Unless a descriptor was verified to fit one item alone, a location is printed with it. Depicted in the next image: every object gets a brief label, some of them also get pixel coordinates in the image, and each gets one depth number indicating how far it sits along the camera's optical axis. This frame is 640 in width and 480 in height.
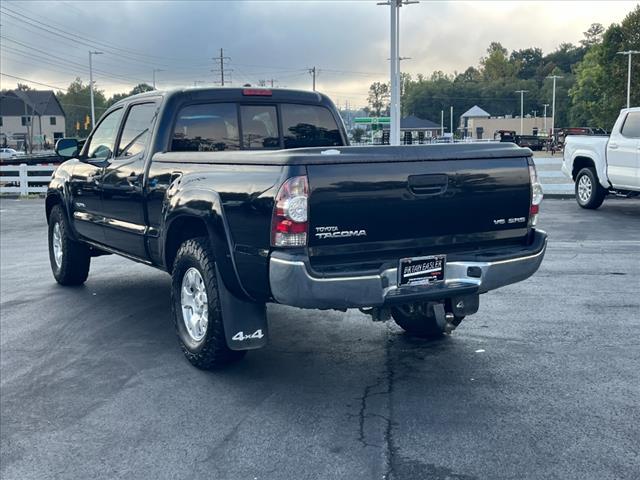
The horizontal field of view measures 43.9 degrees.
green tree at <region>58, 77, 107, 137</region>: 144.25
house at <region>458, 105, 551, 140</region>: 127.94
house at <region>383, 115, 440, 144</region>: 113.93
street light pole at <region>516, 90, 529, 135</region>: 130.46
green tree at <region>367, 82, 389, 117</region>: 154.12
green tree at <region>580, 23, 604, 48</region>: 152.75
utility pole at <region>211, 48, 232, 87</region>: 92.81
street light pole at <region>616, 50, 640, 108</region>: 63.92
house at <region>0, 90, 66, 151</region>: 129.62
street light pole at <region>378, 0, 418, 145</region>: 29.30
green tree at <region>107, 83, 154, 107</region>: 152.20
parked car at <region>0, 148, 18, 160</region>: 55.85
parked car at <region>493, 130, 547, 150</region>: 69.34
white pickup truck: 15.17
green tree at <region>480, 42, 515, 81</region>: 175.88
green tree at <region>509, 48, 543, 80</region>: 180.38
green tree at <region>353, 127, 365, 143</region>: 81.11
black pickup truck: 4.66
